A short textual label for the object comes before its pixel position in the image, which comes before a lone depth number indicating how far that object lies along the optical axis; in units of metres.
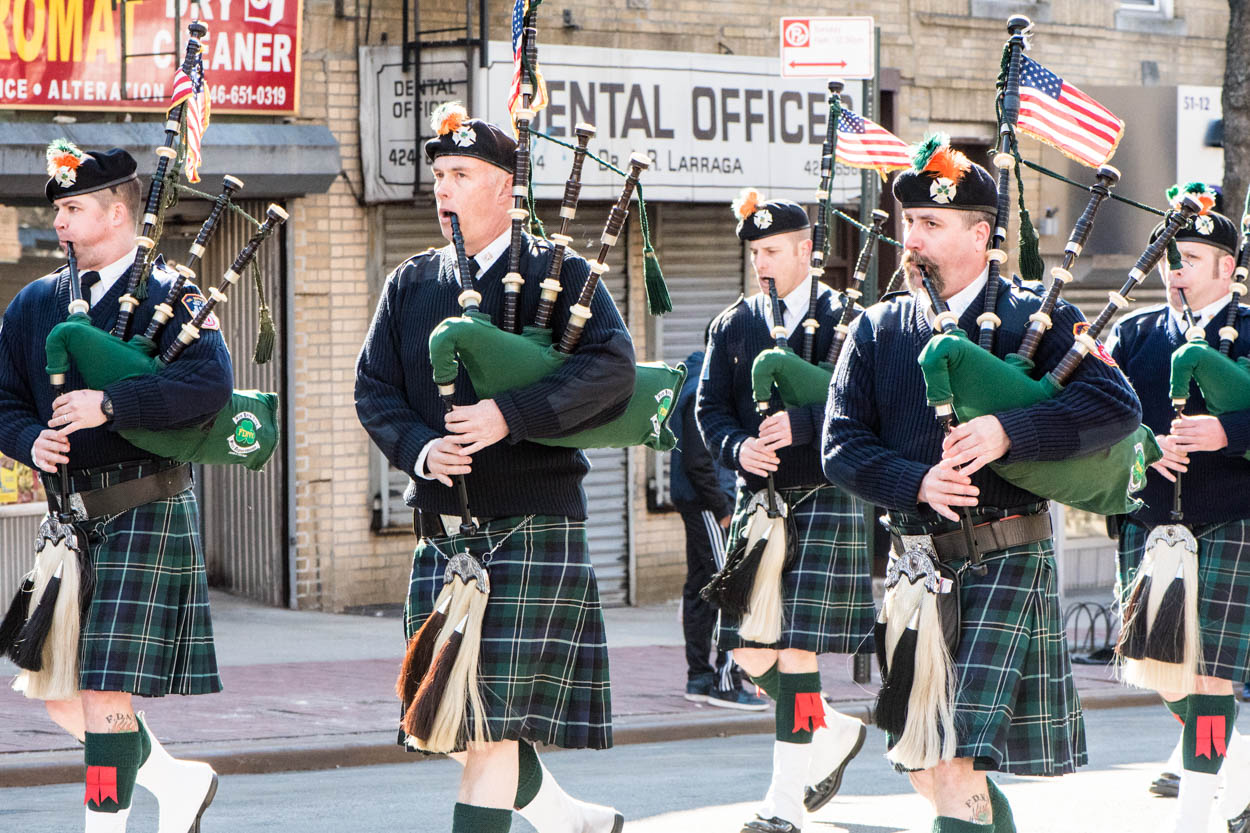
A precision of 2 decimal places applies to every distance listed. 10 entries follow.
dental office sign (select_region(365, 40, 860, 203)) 24.00
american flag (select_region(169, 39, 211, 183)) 12.00
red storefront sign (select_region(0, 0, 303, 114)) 21.62
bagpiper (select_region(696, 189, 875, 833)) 13.48
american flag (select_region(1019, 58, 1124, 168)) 10.82
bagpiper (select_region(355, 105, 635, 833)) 9.95
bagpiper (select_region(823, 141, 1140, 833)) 9.66
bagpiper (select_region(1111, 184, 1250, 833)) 13.10
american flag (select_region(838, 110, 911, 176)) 15.26
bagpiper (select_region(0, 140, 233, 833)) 10.95
